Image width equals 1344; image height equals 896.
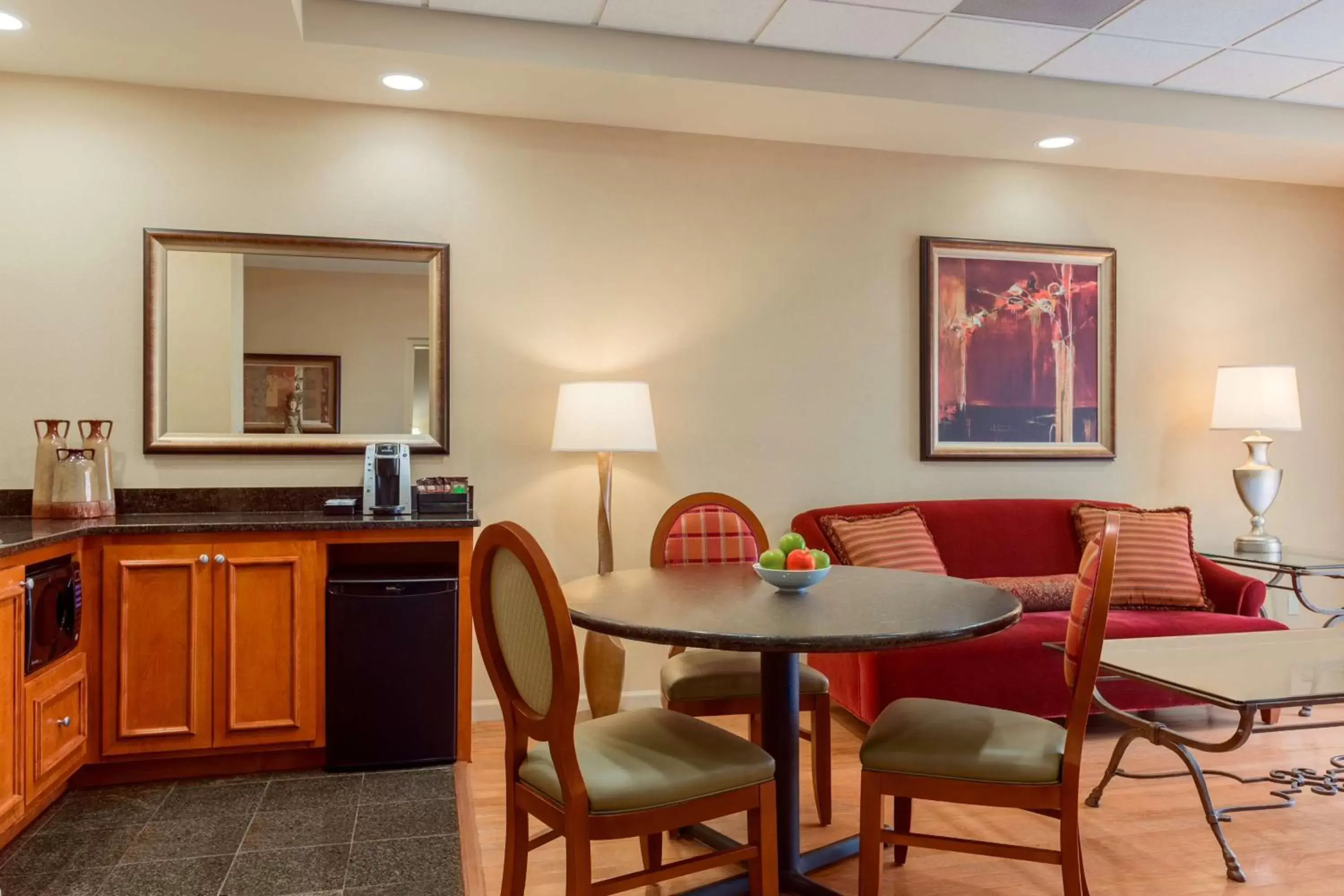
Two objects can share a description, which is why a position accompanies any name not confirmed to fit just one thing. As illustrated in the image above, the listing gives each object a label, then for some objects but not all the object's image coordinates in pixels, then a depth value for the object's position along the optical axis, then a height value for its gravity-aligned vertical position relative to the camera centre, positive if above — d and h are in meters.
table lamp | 4.25 +0.13
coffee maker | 3.48 -0.17
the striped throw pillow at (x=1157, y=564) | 3.83 -0.49
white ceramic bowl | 2.32 -0.34
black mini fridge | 3.17 -0.79
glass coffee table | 2.25 -0.60
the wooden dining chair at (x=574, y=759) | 1.81 -0.66
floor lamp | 3.49 +0.03
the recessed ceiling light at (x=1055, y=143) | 4.13 +1.32
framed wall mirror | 3.56 +0.35
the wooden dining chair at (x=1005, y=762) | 2.00 -0.69
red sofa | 3.34 -0.69
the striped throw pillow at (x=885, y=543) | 3.73 -0.40
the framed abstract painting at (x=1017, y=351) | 4.32 +0.43
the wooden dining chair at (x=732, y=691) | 2.71 -0.72
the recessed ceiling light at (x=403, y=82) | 3.44 +1.30
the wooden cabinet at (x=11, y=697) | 2.45 -0.70
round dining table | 1.86 -0.38
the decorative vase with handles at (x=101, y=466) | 3.34 -0.12
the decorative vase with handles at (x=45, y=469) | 3.27 -0.13
